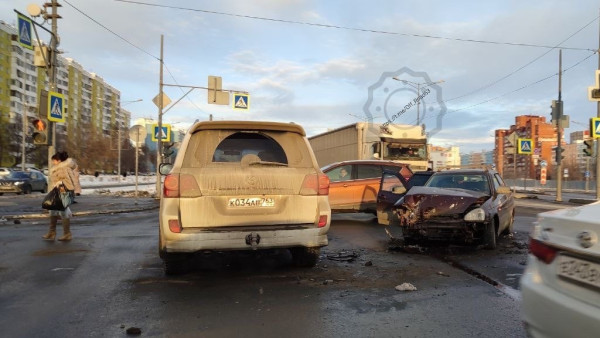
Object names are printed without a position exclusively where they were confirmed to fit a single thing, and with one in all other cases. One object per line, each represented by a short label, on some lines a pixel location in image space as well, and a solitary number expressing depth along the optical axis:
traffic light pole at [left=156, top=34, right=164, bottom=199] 20.22
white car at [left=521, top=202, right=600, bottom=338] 2.44
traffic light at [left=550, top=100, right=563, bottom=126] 23.84
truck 19.38
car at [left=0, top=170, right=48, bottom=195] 23.08
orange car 11.79
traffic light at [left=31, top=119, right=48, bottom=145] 11.78
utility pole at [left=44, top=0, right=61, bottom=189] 12.67
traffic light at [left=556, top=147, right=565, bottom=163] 24.94
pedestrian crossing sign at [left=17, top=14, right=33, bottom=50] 12.02
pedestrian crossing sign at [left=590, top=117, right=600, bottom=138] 18.62
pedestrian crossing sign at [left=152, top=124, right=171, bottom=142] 20.55
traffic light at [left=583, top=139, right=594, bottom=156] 21.88
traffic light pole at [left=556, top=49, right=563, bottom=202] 23.84
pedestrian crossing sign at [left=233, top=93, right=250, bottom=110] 23.12
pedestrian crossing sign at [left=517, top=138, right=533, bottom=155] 26.13
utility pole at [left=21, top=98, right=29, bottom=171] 39.37
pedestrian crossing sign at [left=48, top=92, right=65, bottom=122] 12.16
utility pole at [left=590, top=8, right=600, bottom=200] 19.17
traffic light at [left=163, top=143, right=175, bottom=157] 14.51
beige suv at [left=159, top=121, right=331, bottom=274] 4.95
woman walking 8.32
